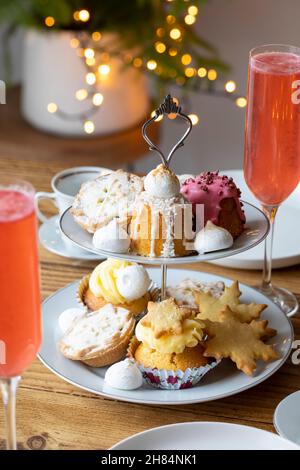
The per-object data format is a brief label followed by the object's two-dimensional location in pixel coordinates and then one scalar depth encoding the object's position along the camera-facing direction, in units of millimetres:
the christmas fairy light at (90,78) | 2771
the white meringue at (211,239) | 1185
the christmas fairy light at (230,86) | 1889
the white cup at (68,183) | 1604
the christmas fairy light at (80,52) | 2848
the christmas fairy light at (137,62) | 2949
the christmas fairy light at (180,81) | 3146
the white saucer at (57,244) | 1594
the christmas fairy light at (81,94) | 2930
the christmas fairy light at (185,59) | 3137
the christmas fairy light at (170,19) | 3062
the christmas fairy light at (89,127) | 2924
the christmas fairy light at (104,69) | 2806
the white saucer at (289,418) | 1091
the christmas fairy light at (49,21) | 2881
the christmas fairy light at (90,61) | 2862
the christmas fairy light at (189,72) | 3166
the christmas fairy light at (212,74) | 3273
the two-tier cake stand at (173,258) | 1169
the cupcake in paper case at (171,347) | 1162
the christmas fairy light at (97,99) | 2896
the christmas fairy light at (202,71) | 3230
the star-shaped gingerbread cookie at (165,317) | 1157
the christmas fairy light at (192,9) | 3039
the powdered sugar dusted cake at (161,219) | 1175
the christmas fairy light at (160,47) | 3043
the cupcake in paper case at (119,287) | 1305
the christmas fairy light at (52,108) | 2992
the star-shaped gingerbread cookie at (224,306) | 1285
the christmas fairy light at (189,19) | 3169
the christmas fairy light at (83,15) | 2793
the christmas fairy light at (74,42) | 2857
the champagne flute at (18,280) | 840
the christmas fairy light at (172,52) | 3084
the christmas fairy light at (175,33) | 3077
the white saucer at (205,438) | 1033
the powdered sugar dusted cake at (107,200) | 1259
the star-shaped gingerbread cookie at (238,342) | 1184
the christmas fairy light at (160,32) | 3059
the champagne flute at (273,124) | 1333
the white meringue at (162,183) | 1176
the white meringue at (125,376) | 1167
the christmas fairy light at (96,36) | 2879
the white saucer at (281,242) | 1564
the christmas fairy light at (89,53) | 2773
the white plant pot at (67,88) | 2904
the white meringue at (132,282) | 1302
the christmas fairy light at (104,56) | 2908
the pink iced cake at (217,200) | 1258
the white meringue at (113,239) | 1181
